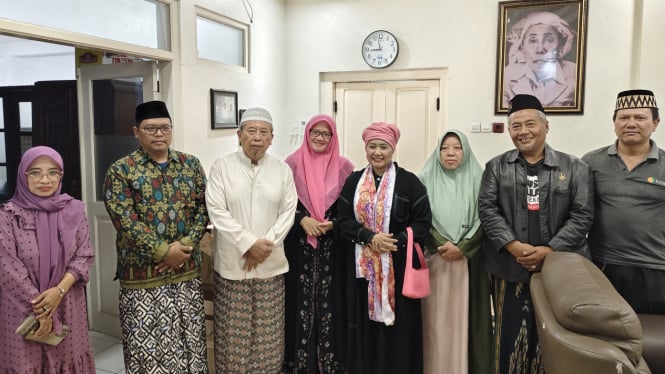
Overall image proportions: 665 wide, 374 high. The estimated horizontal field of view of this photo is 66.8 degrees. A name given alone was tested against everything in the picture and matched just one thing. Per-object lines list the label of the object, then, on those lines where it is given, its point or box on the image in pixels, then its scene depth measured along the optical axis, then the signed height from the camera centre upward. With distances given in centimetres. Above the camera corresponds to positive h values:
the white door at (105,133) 336 +3
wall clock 470 +84
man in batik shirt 216 -47
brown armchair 131 -54
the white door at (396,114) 475 +24
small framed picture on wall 395 +24
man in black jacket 219 -34
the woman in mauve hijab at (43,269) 192 -51
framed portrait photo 414 +73
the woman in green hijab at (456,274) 240 -65
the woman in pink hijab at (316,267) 257 -65
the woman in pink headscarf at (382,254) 238 -55
